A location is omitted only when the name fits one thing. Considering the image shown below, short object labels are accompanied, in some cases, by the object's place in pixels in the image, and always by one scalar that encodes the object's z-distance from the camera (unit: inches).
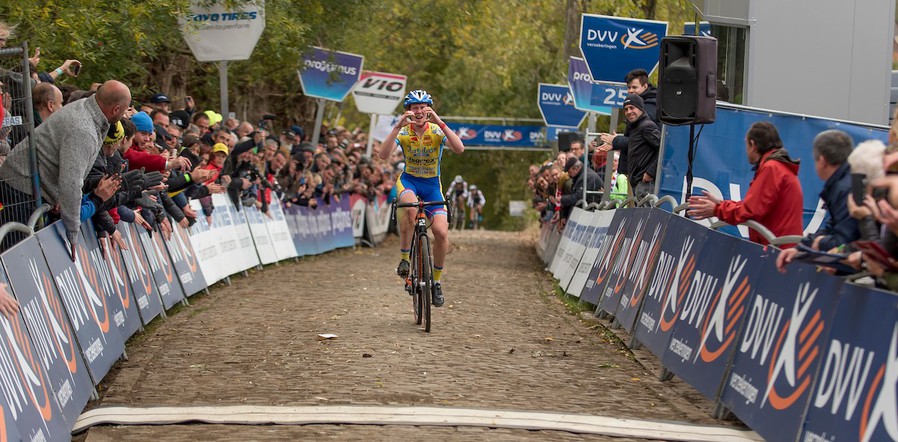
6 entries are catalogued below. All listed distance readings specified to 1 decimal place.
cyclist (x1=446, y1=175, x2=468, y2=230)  2349.9
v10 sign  1251.2
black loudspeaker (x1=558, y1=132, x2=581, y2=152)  952.3
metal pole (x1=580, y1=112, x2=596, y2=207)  908.6
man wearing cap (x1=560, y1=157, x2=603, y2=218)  845.8
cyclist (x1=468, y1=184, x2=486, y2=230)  2527.1
